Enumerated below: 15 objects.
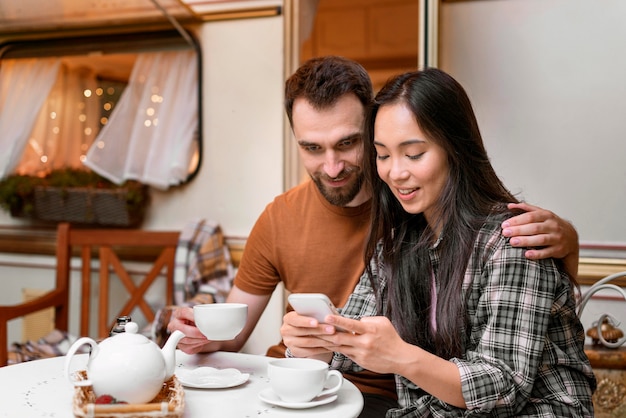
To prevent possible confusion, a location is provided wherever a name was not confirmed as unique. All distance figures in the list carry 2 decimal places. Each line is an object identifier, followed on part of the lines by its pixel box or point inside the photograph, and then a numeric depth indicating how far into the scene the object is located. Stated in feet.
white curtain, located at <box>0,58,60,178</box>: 13.25
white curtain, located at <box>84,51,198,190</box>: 12.84
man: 7.53
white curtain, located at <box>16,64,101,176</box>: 13.84
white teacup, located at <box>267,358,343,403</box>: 4.91
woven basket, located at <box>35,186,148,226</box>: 13.08
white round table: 4.91
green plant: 13.03
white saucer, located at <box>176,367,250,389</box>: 5.51
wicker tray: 4.42
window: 12.91
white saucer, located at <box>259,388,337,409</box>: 4.96
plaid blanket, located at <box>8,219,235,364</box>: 11.32
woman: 5.17
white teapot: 4.63
